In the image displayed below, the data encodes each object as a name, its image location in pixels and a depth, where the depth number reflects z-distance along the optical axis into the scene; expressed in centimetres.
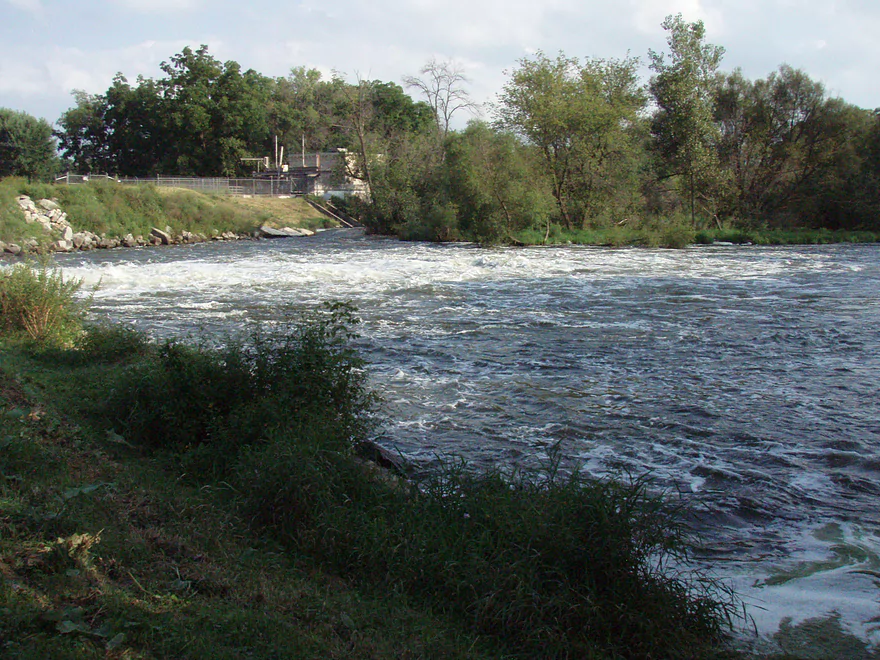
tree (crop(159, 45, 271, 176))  7044
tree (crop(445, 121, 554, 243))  3734
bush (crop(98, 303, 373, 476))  592
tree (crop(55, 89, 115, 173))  7612
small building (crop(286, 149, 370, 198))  6209
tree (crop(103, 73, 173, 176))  7369
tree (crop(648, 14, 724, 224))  4262
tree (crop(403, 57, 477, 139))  5753
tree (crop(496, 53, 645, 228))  4172
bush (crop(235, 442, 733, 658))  381
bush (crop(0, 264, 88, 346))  967
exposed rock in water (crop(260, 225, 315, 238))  4859
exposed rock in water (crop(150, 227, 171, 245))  4200
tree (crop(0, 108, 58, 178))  6375
